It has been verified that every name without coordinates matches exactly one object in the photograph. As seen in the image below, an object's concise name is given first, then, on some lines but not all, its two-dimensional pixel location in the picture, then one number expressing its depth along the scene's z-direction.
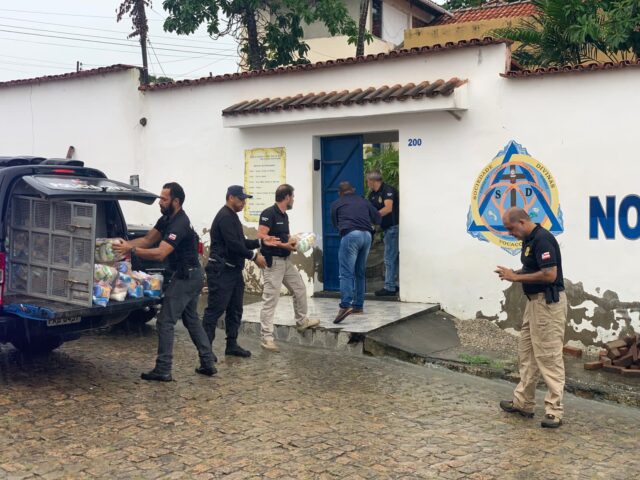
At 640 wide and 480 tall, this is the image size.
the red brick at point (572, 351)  8.83
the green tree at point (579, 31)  11.32
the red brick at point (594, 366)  8.16
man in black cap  8.16
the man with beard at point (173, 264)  7.29
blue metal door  11.41
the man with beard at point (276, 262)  8.72
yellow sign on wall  11.84
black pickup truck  6.82
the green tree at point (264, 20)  18.22
